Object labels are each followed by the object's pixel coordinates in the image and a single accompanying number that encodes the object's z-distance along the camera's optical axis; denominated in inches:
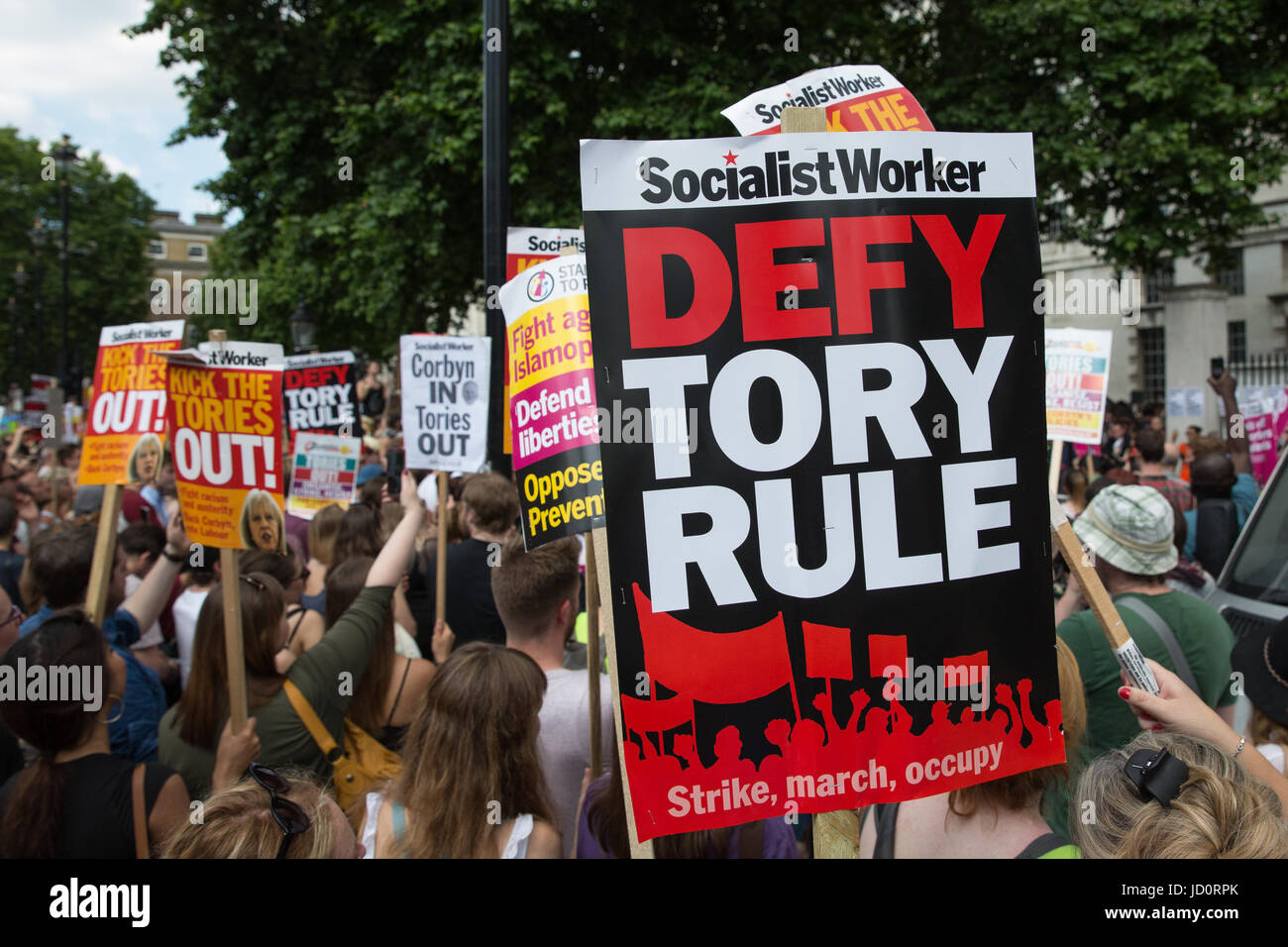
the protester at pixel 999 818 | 83.8
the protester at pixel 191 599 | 178.7
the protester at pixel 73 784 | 97.2
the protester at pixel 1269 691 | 99.2
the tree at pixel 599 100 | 570.3
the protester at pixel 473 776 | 93.6
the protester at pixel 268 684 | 126.7
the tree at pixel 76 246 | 1722.4
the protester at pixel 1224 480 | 265.1
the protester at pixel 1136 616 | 131.0
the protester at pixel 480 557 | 197.5
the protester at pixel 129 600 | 153.5
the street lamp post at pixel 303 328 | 645.9
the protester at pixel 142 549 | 199.8
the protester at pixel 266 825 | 78.4
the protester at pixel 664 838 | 87.7
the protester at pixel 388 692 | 142.3
